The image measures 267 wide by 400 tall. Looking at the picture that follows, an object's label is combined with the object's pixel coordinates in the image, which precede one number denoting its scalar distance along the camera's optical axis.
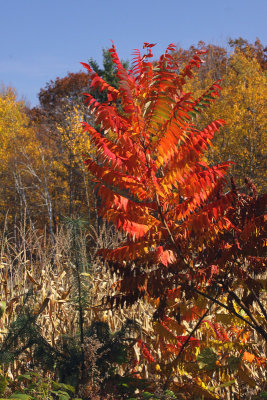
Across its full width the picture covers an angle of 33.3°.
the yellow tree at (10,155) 36.88
